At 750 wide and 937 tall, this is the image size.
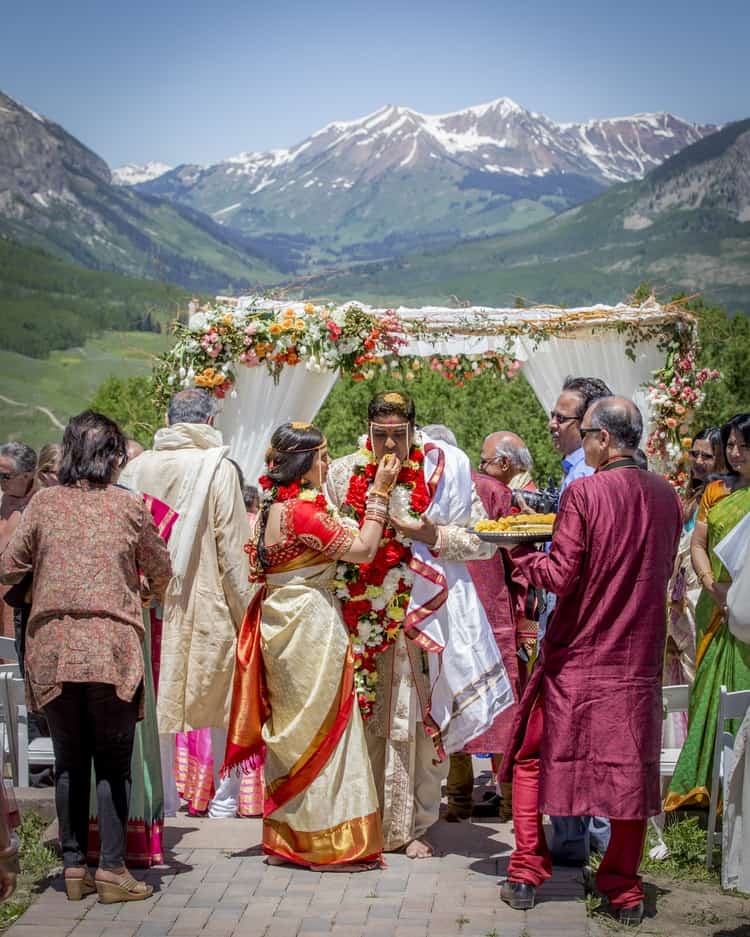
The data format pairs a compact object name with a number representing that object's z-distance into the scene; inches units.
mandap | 398.3
